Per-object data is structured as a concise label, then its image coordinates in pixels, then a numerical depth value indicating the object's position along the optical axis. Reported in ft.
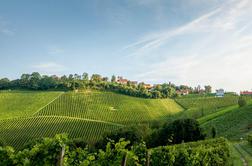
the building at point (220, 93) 256.38
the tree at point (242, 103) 151.73
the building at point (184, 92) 331.53
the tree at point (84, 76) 295.41
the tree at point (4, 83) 244.14
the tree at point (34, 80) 233.63
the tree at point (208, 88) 357.35
